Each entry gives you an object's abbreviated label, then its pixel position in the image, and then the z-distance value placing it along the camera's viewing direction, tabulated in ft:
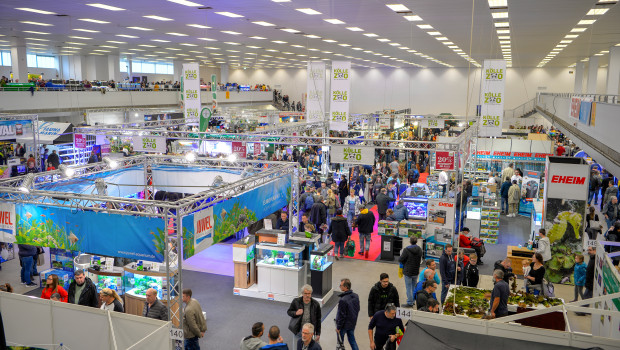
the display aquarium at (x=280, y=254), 30.22
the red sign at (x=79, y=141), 55.16
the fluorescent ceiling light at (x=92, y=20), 43.54
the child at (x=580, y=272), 27.89
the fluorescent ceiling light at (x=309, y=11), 35.92
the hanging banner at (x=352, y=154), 42.27
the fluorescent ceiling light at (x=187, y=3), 33.71
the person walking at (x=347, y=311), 21.26
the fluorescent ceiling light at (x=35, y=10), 37.27
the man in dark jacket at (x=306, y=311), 20.70
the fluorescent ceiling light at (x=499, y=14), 35.91
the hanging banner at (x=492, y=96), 41.55
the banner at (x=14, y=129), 50.84
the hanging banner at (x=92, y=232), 23.53
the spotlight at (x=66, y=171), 31.78
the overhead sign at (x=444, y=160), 40.24
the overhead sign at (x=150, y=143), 50.11
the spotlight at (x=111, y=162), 35.68
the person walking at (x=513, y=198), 51.60
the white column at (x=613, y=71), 57.77
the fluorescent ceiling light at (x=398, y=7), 33.81
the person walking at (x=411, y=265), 28.37
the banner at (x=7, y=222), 26.78
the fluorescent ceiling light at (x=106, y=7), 35.47
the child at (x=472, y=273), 27.58
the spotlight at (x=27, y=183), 25.91
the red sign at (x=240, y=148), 55.47
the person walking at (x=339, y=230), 37.19
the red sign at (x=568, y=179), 32.37
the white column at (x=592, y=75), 75.45
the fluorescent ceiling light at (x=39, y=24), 46.01
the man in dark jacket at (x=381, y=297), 22.16
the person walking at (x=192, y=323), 21.75
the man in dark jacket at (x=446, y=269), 27.71
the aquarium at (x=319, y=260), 29.96
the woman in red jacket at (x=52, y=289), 24.07
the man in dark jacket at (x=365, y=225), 38.11
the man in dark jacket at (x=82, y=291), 23.83
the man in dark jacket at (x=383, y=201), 45.01
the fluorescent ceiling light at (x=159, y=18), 40.98
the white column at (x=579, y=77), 90.32
